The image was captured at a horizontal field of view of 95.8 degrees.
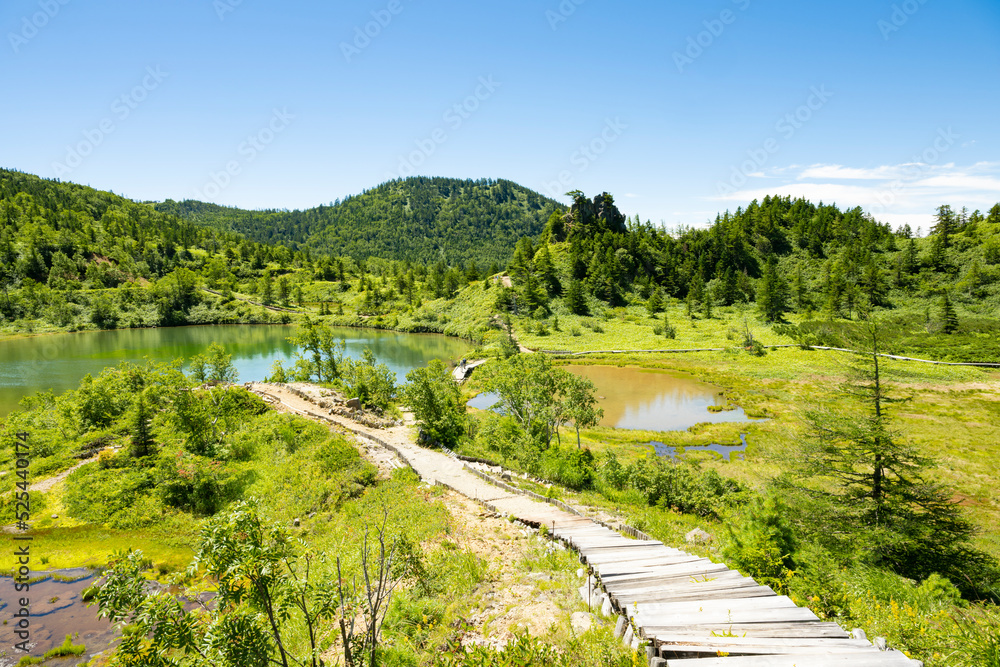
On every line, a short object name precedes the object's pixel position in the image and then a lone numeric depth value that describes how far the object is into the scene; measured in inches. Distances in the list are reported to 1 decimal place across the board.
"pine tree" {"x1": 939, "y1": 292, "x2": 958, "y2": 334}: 2694.4
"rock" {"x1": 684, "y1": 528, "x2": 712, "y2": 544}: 599.5
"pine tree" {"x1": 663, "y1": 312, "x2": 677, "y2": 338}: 3123.8
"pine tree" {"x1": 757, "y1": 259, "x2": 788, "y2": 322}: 3422.7
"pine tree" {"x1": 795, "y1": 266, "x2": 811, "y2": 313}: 3567.9
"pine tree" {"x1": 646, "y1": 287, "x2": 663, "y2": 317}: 3814.0
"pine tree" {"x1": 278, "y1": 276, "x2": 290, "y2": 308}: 5236.2
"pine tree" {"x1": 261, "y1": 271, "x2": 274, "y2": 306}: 5113.2
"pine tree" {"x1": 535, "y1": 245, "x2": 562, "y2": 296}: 4165.8
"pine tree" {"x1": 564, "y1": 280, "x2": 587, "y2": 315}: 3860.7
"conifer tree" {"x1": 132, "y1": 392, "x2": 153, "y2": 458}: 956.0
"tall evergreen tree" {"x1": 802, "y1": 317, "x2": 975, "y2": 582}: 650.2
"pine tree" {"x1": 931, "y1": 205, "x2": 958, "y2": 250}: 4246.1
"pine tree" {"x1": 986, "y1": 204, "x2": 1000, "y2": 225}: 4030.8
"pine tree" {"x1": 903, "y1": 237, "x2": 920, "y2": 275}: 3777.1
